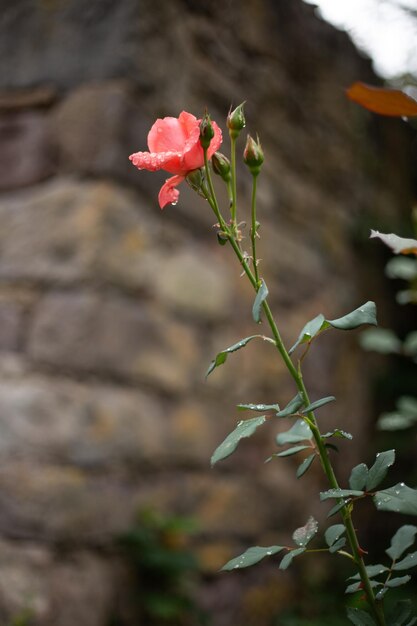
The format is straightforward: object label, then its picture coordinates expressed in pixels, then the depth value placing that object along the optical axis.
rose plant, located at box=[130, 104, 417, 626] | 0.57
